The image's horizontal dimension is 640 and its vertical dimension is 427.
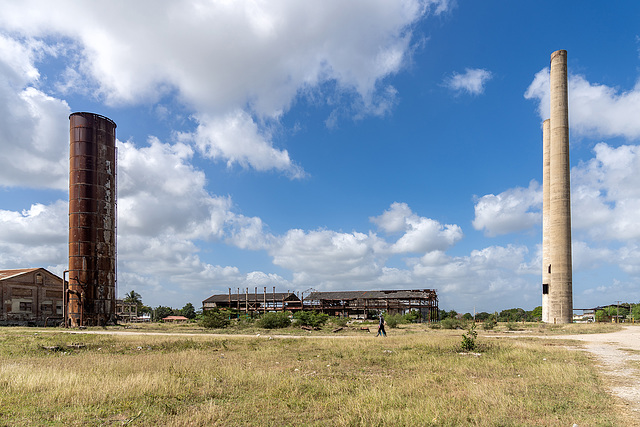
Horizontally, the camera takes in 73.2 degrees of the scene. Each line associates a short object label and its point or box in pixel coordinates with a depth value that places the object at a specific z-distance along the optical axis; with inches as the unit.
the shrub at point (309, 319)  1569.4
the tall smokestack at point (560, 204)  2107.5
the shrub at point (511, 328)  1701.8
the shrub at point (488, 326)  1676.2
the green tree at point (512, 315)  3070.9
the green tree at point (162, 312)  3912.9
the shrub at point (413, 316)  2425.2
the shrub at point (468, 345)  792.0
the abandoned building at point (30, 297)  1998.0
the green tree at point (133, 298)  4195.4
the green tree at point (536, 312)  3937.0
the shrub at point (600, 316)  2619.6
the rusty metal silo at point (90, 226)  1850.4
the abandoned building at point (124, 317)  2239.9
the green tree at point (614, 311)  3253.0
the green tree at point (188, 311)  3992.1
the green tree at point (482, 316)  3120.3
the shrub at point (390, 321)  1721.2
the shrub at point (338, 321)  1904.5
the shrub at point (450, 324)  1701.5
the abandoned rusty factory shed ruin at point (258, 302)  3240.7
